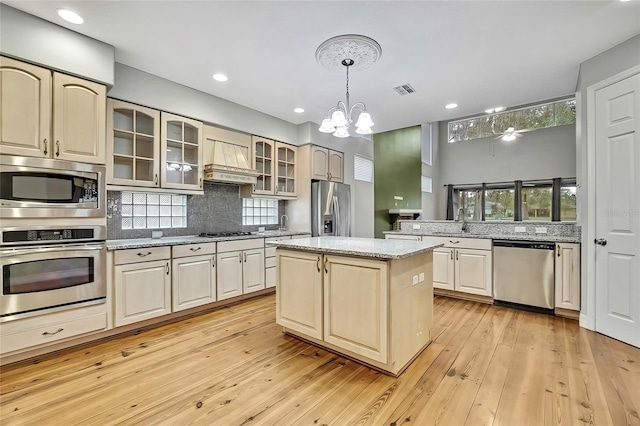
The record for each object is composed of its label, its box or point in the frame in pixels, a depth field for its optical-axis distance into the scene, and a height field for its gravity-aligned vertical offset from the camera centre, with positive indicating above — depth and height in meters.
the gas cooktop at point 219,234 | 4.08 -0.31
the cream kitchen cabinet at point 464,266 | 3.91 -0.73
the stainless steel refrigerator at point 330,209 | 5.04 +0.08
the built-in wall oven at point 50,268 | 2.28 -0.48
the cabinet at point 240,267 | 3.70 -0.73
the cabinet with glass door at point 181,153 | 3.49 +0.78
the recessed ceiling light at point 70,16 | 2.31 +1.60
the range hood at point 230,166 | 3.86 +0.66
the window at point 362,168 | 6.16 +0.99
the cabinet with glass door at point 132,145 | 3.08 +0.77
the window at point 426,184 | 8.81 +0.93
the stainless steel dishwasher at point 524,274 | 3.49 -0.76
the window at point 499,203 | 8.47 +0.31
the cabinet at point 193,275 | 3.26 -0.73
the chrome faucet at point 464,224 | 4.47 -0.16
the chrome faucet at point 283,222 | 5.33 -0.16
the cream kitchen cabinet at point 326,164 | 5.13 +0.91
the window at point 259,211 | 4.80 +0.03
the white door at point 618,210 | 2.67 +0.04
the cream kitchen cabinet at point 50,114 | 2.26 +0.83
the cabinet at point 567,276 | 3.30 -0.72
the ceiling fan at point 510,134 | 7.66 +2.11
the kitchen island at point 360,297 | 2.13 -0.69
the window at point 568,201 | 7.59 +0.34
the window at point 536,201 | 7.95 +0.36
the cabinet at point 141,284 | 2.84 -0.73
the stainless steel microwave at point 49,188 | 2.27 +0.21
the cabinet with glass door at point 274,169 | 4.61 +0.75
